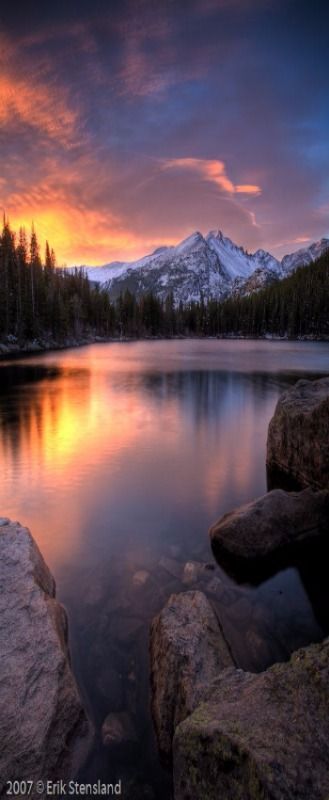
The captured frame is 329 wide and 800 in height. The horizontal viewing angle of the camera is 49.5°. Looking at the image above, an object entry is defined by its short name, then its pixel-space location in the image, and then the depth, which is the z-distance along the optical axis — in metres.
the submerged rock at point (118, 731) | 3.84
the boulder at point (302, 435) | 8.63
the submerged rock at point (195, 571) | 6.35
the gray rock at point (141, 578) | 6.28
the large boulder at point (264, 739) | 2.08
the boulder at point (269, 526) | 6.91
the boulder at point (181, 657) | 3.69
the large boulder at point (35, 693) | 3.11
